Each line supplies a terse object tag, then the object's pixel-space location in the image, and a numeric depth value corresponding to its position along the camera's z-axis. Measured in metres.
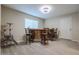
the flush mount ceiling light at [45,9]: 1.51
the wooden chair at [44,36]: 1.67
